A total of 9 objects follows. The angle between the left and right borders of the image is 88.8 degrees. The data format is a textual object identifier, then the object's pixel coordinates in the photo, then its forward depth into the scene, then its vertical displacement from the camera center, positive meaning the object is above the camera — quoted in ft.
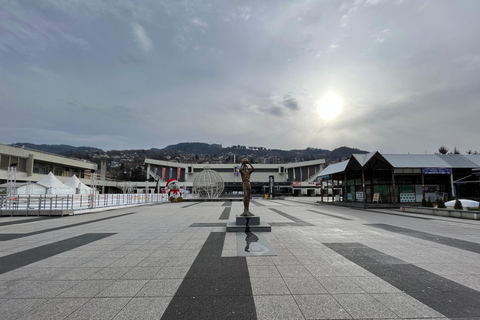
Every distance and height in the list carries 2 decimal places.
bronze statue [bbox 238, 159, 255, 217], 36.27 +0.34
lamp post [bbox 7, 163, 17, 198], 91.72 -1.42
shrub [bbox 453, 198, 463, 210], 57.41 -5.07
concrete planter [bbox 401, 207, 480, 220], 51.15 -6.83
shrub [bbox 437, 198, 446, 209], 61.66 -5.14
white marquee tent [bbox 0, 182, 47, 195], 115.85 -2.49
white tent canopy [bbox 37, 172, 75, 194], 120.24 -1.52
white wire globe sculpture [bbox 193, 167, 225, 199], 166.75 +0.82
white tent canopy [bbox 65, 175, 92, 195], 140.78 -1.75
